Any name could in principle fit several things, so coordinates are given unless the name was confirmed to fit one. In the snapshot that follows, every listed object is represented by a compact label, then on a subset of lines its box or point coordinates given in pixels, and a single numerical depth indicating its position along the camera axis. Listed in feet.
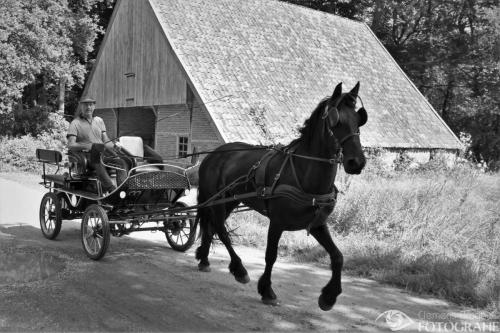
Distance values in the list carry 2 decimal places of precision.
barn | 54.03
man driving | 22.25
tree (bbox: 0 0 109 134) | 71.31
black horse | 14.38
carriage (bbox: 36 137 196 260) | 21.56
